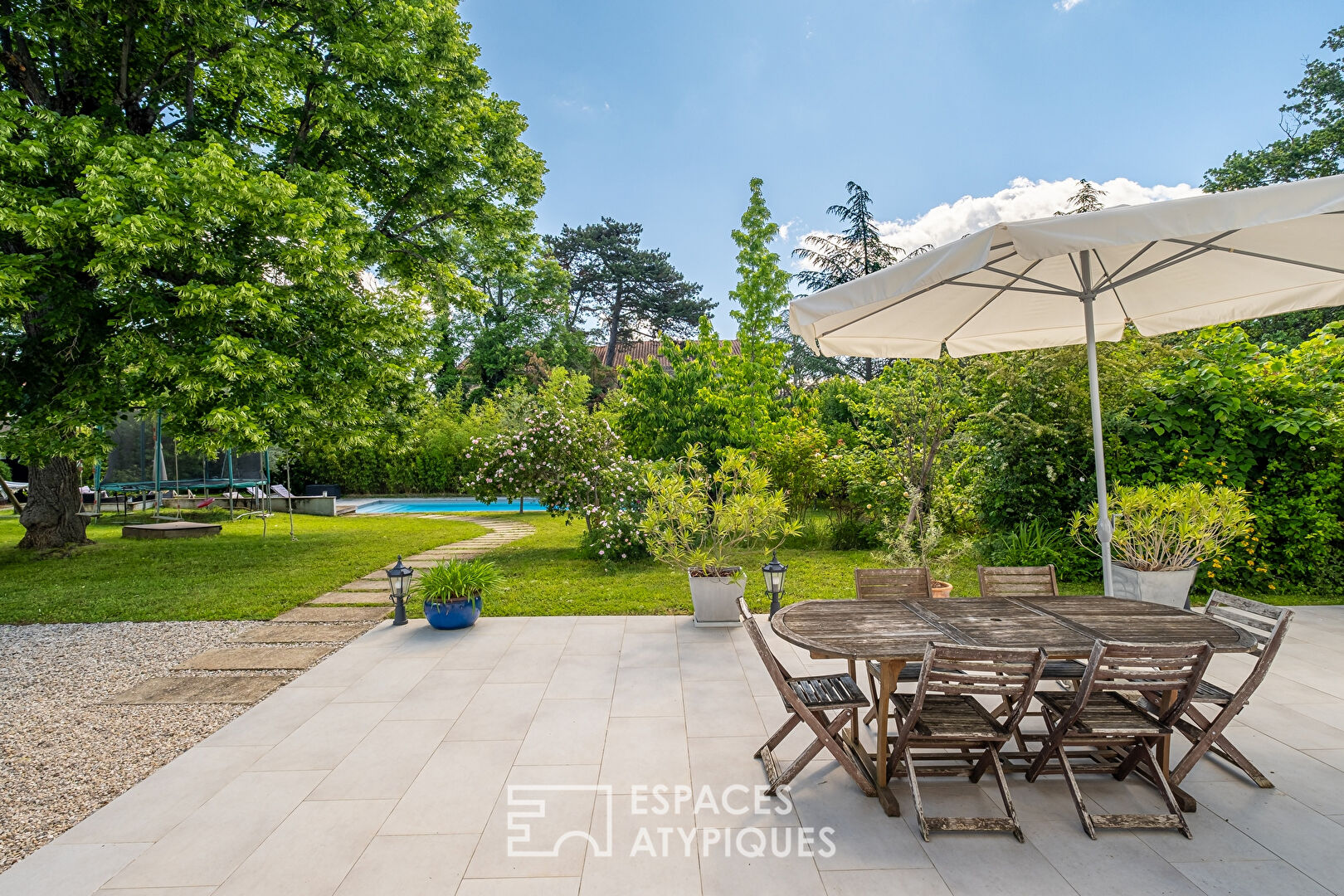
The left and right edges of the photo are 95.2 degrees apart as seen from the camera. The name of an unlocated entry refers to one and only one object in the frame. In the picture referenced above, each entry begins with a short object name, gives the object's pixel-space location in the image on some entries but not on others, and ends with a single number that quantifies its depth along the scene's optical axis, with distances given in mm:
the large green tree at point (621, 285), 26812
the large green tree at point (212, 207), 6789
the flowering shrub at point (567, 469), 8586
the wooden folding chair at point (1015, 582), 3746
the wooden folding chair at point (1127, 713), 2398
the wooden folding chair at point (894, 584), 3736
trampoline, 12688
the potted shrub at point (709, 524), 5383
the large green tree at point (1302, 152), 14117
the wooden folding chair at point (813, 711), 2641
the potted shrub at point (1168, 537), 4688
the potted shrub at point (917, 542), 6488
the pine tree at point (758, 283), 13453
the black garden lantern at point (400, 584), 5492
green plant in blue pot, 5344
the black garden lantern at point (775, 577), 5273
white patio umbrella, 2645
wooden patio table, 2605
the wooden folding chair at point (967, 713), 2371
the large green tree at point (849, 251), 21734
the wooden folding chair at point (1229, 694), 2518
